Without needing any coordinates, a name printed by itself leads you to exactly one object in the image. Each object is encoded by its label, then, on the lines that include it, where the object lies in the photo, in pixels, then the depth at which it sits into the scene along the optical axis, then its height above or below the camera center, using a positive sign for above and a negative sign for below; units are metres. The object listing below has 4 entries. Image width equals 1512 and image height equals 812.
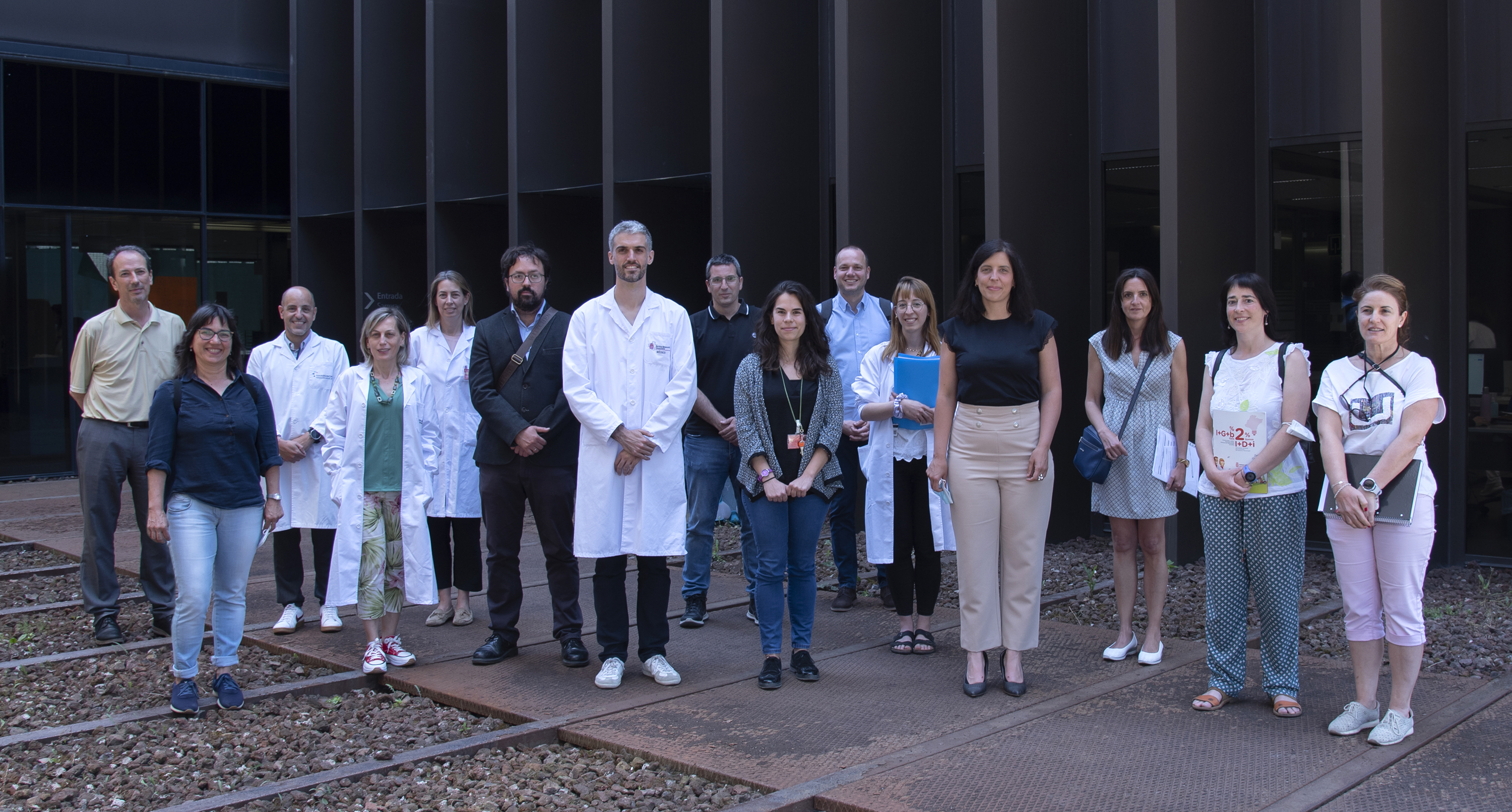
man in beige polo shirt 7.38 -0.02
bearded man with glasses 6.40 -0.20
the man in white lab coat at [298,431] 7.37 -0.08
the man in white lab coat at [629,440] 6.02 -0.12
